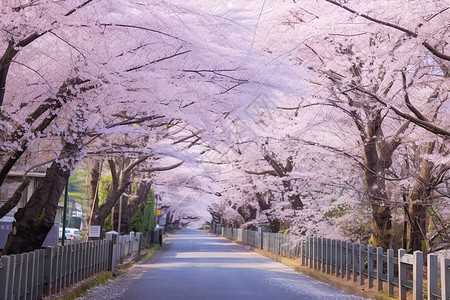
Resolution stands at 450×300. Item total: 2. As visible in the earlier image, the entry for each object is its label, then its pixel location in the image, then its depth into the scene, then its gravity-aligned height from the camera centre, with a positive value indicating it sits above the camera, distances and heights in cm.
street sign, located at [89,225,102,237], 2084 -33
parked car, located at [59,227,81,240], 3535 -82
